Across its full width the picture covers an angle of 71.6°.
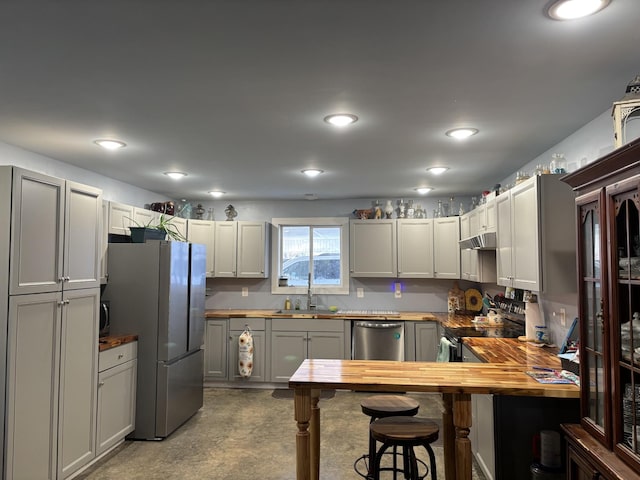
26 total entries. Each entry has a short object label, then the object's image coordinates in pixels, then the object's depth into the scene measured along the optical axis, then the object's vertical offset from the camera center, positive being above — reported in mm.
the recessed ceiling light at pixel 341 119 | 2656 +861
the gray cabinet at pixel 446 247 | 5375 +152
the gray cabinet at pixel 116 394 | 3311 -1068
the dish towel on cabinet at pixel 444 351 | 3879 -818
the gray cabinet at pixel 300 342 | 5262 -992
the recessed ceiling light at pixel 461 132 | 2941 +862
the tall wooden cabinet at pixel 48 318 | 2488 -368
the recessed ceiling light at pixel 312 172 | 4148 +840
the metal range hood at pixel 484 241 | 3727 +161
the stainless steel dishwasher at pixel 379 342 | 5113 -953
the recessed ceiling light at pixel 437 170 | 4145 +852
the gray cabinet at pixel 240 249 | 5781 +133
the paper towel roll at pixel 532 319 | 3551 -476
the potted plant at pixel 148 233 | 3955 +241
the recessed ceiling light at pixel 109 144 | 3229 +856
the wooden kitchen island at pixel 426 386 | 2246 -652
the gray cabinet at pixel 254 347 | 5363 -1063
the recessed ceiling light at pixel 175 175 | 4367 +846
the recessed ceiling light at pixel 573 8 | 1475 +859
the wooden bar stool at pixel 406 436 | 2281 -913
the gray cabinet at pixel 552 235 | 2787 +155
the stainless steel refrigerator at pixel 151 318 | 3766 -509
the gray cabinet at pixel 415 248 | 5516 +143
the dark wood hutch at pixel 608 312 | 1608 -209
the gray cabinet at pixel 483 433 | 2644 -1125
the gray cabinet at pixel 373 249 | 5613 +133
